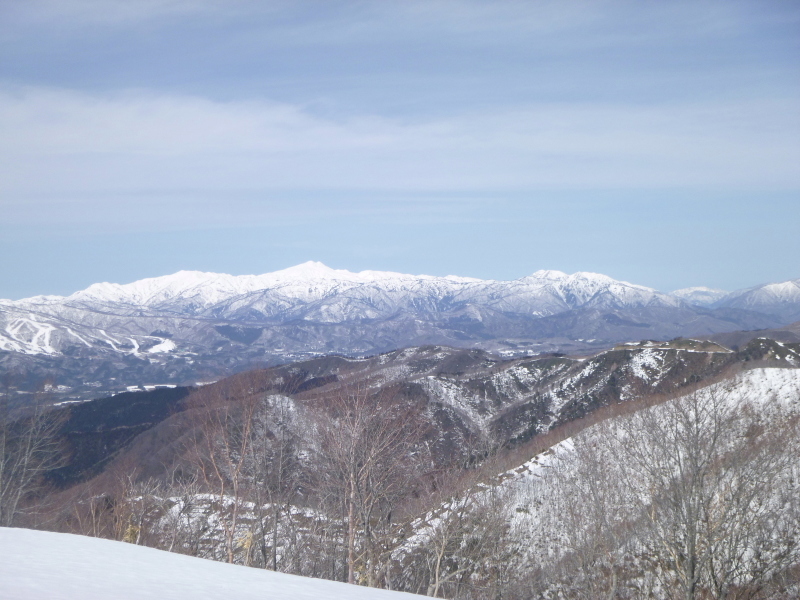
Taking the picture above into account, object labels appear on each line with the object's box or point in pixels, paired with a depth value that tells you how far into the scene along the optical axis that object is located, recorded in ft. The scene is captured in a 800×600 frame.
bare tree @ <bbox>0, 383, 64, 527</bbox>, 107.33
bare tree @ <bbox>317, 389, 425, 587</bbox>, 73.36
